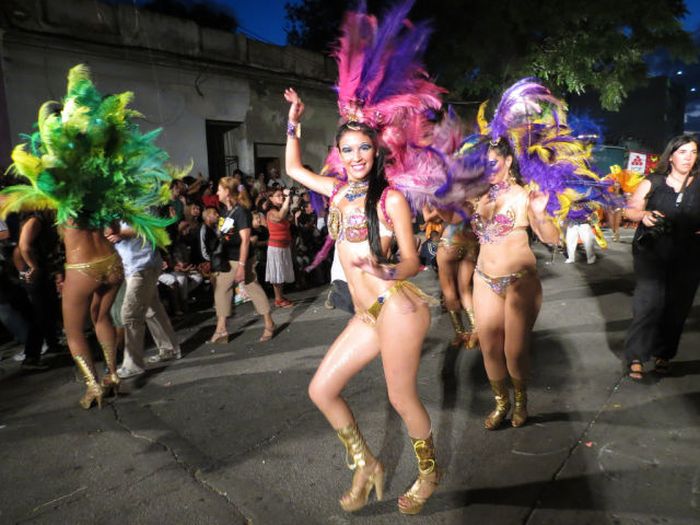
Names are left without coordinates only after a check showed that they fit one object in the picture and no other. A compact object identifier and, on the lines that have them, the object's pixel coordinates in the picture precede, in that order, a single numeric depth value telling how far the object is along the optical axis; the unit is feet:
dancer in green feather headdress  11.59
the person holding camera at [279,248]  23.45
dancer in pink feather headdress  7.58
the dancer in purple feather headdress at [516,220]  10.12
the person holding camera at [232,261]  17.49
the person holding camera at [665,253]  12.29
